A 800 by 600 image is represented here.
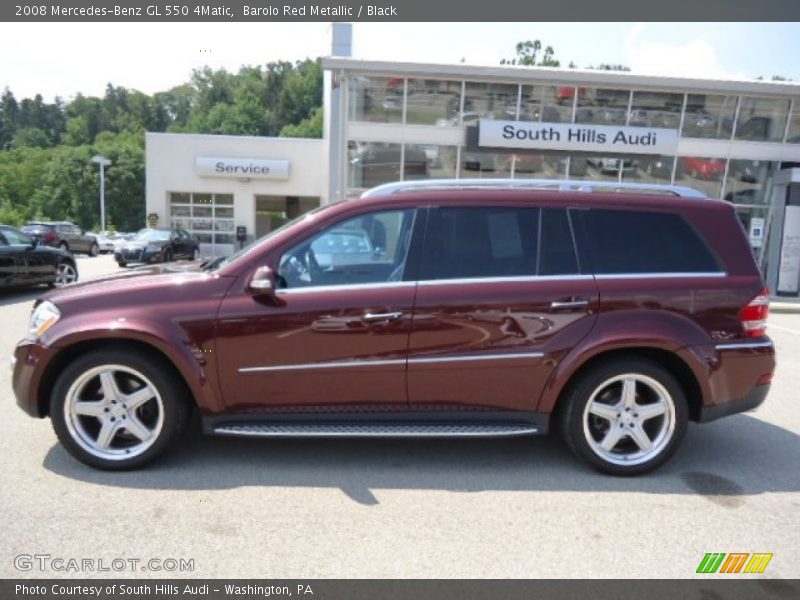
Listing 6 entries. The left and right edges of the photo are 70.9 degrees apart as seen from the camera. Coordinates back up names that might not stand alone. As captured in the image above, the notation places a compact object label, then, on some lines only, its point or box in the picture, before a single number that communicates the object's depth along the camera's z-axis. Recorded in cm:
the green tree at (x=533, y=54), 7198
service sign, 2305
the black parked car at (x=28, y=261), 1056
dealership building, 1623
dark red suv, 355
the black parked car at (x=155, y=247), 1861
